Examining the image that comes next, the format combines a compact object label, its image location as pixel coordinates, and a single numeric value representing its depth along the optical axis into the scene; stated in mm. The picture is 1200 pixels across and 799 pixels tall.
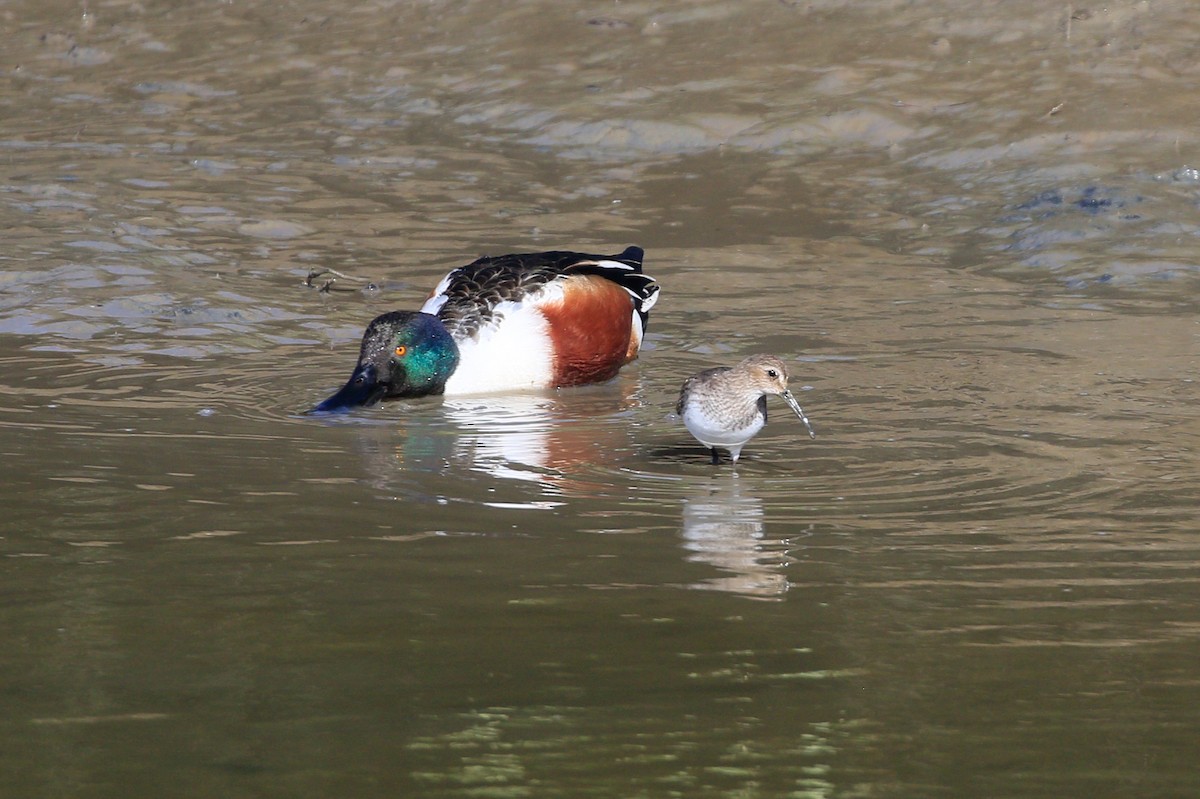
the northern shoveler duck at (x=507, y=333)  14305
